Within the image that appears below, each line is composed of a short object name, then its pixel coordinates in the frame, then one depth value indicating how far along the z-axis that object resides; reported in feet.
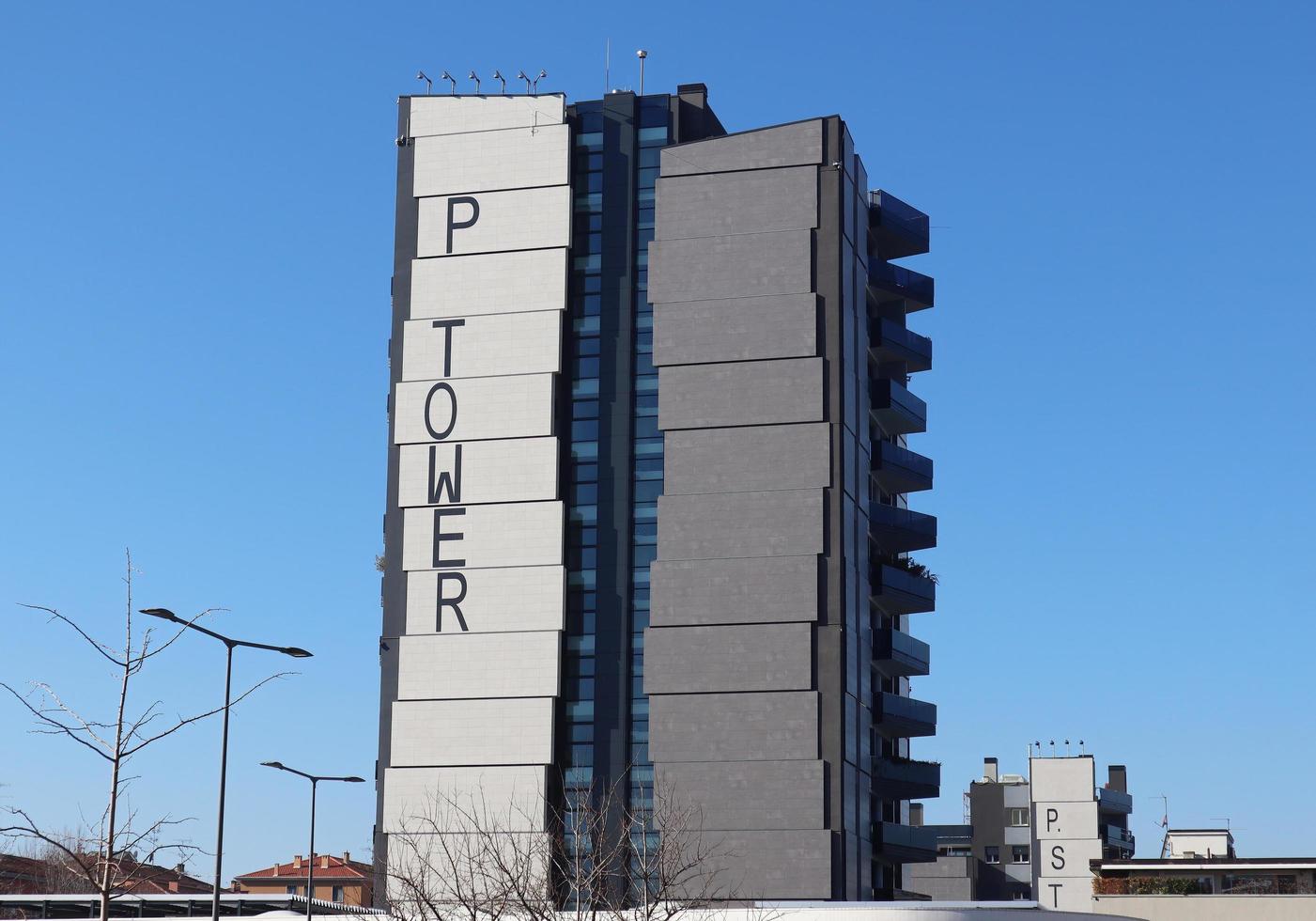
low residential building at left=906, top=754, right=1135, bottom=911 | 494.59
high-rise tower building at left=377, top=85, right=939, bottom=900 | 292.40
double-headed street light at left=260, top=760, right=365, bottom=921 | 239.71
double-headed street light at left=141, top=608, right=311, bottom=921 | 135.03
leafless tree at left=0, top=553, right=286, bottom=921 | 108.27
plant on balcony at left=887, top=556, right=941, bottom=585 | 334.24
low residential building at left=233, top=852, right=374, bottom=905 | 525.06
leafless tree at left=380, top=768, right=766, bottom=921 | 279.49
